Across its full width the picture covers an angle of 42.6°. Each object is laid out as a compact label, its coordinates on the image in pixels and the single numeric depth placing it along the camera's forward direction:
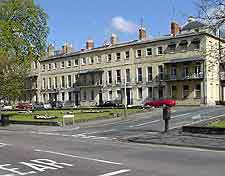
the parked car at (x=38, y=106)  49.09
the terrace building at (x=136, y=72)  42.77
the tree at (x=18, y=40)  30.68
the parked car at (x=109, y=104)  45.35
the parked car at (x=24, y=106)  51.13
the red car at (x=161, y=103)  40.62
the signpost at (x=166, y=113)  16.81
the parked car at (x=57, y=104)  53.46
